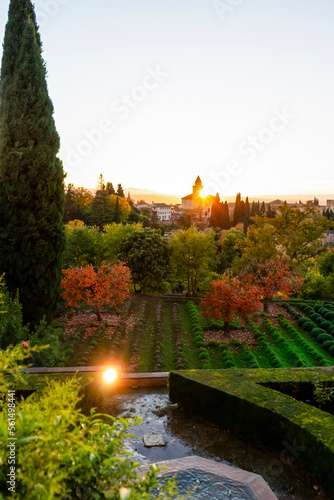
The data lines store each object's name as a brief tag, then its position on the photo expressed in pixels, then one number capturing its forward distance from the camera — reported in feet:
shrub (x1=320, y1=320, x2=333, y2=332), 53.78
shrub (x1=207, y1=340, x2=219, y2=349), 44.57
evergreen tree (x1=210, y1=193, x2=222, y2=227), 223.53
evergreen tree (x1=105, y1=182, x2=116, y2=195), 188.69
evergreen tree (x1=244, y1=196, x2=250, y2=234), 232.69
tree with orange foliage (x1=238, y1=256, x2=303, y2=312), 54.54
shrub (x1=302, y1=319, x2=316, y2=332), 53.57
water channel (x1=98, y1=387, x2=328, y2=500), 18.60
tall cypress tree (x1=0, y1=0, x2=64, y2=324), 41.88
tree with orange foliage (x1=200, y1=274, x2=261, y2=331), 44.75
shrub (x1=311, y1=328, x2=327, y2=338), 50.96
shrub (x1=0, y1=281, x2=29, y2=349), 33.06
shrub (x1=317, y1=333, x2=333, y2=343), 48.83
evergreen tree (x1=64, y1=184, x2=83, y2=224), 165.61
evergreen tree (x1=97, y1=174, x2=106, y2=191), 194.55
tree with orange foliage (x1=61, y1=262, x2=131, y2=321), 44.86
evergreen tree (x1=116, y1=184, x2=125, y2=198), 199.93
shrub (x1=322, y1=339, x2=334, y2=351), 46.73
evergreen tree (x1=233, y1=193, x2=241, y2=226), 234.17
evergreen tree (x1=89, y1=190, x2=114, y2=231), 153.48
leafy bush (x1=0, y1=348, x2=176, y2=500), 7.22
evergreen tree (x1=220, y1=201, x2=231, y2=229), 222.69
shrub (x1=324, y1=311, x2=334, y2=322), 57.81
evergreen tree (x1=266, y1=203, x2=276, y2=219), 238.39
